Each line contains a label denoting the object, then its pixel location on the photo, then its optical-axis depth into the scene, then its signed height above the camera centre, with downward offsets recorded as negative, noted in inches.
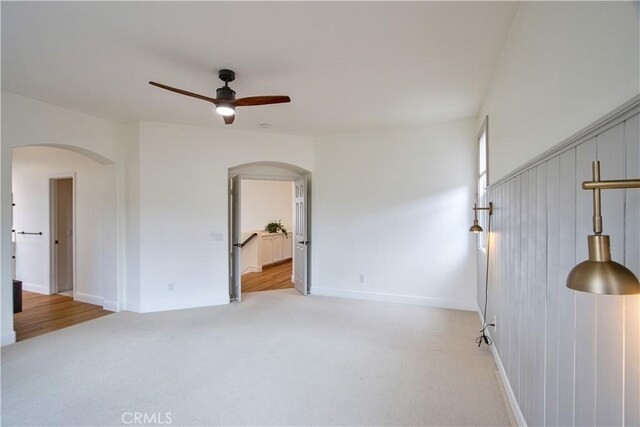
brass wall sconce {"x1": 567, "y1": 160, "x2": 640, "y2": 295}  27.4 -5.2
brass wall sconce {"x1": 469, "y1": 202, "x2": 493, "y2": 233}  123.3 -6.0
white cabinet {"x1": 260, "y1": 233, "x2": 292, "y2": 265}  330.3 -40.7
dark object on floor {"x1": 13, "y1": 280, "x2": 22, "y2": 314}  175.5 -48.7
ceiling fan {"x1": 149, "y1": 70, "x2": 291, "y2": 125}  112.8 +41.7
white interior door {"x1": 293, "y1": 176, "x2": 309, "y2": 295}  219.3 -19.9
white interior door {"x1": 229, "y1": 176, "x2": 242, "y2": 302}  202.1 -15.2
